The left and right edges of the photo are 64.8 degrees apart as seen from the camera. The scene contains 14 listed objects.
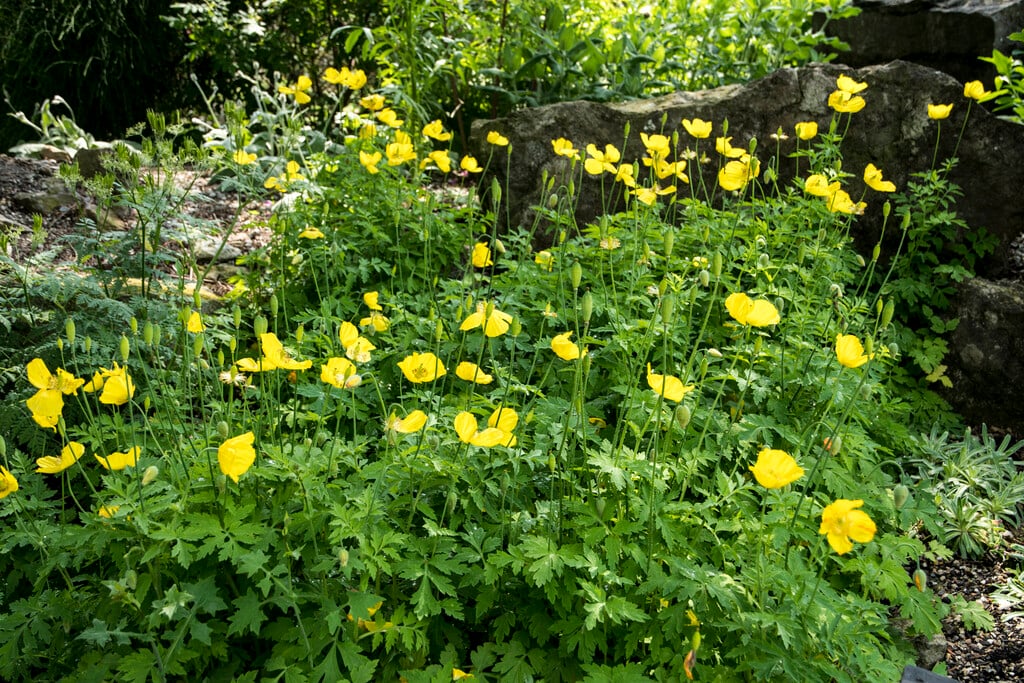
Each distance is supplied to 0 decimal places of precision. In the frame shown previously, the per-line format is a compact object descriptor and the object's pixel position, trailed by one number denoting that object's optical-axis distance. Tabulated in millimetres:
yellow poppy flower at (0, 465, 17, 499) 1721
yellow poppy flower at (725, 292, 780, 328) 1808
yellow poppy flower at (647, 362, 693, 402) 1806
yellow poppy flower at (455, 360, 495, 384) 1920
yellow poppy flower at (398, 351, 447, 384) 1895
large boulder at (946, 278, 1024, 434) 3369
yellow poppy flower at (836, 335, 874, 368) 1767
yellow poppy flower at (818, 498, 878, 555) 1459
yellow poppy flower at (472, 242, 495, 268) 2533
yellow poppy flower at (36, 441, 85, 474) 1777
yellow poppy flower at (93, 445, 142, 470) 1740
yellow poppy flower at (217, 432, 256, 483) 1538
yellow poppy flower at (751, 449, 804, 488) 1554
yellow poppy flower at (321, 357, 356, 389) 1766
